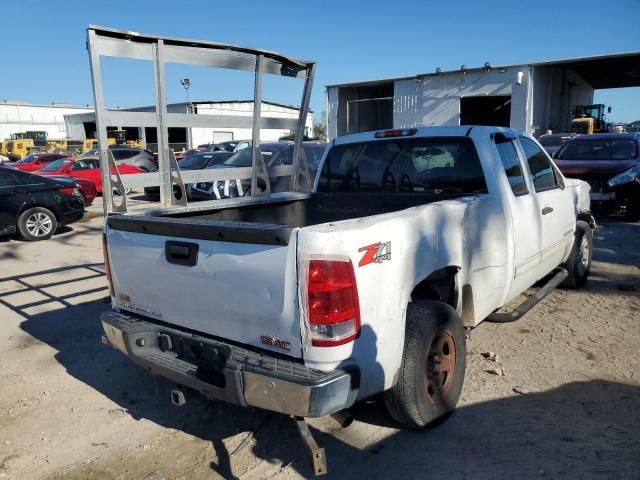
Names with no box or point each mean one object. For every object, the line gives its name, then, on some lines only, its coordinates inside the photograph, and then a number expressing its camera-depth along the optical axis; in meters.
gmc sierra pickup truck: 2.54
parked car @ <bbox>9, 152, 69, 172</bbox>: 23.50
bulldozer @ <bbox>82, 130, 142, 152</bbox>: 38.78
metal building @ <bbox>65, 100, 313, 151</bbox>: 39.41
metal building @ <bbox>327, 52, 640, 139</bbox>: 25.34
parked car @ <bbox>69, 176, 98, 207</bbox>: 14.62
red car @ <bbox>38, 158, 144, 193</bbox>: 18.27
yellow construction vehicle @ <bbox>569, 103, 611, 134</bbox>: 26.45
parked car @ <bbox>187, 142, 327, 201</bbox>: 11.61
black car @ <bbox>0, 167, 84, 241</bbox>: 10.52
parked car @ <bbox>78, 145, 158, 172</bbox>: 20.45
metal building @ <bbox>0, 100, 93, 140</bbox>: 68.56
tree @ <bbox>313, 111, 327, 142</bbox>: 57.01
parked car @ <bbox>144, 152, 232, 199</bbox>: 15.02
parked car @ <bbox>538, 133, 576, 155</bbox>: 20.28
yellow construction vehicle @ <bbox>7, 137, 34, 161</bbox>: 43.17
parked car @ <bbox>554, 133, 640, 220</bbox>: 10.52
